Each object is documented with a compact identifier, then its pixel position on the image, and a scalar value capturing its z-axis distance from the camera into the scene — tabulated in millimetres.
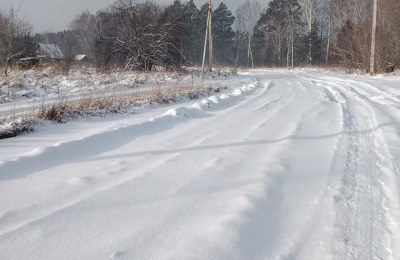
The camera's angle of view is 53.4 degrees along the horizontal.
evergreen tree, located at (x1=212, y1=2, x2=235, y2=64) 74250
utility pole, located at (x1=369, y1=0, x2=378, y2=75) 23766
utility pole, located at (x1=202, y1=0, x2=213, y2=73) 29078
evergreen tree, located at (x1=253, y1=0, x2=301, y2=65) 58625
